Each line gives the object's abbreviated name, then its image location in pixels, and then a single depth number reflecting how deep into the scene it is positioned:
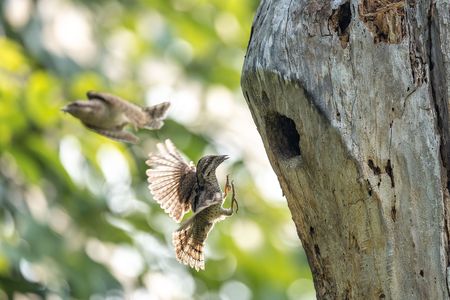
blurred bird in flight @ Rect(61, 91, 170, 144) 10.82
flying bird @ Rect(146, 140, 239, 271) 9.34
